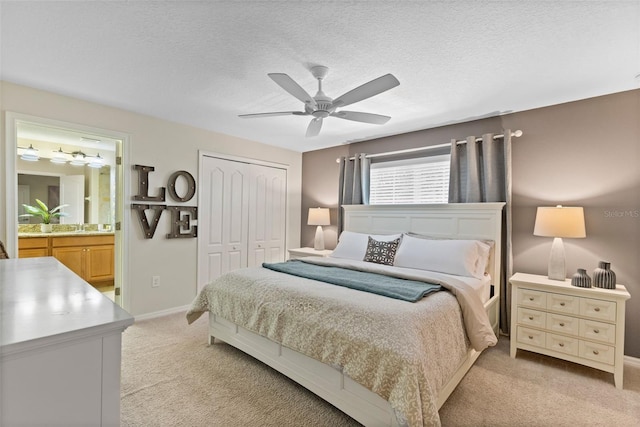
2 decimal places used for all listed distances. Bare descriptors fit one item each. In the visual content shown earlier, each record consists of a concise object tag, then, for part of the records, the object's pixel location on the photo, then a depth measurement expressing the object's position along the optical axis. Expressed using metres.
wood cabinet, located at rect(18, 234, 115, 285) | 4.26
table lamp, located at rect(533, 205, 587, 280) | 2.52
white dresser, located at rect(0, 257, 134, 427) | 0.73
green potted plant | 4.75
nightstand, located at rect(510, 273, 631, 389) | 2.28
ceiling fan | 1.97
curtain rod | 3.10
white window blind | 3.75
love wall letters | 3.49
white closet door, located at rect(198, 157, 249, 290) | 4.08
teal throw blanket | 2.06
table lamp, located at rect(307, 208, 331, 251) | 4.62
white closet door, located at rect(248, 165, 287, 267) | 4.68
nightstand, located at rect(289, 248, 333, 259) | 4.38
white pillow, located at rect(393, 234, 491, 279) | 2.89
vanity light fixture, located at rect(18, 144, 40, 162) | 4.50
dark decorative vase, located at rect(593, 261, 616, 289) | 2.39
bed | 1.55
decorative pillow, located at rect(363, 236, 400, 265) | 3.36
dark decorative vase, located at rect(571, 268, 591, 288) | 2.45
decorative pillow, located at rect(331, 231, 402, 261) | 3.64
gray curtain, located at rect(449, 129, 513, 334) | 3.13
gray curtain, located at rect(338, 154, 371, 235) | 4.37
